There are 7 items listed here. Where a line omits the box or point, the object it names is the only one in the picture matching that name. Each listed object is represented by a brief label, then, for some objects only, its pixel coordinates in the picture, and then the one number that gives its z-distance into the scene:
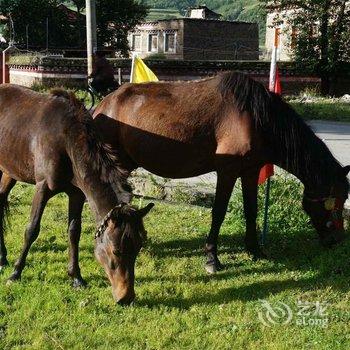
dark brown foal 3.94
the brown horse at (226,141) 5.18
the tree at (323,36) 24.09
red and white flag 5.84
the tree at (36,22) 32.19
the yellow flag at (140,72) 7.83
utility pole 15.24
